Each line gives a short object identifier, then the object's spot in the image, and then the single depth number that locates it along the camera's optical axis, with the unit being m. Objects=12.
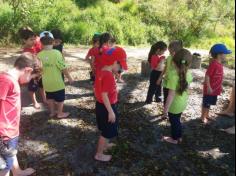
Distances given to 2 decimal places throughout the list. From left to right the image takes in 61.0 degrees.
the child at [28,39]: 3.31
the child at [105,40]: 3.19
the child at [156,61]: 3.51
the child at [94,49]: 3.81
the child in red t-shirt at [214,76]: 3.05
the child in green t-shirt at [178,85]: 2.66
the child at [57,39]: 3.50
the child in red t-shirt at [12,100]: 1.95
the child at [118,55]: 2.35
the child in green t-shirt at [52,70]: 3.04
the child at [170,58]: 2.85
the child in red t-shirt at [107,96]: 2.34
